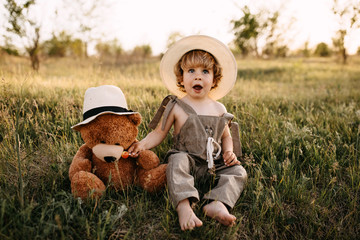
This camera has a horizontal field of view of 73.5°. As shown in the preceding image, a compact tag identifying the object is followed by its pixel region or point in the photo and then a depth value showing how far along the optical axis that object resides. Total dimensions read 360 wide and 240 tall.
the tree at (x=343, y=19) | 12.80
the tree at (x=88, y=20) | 10.61
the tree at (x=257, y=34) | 18.53
